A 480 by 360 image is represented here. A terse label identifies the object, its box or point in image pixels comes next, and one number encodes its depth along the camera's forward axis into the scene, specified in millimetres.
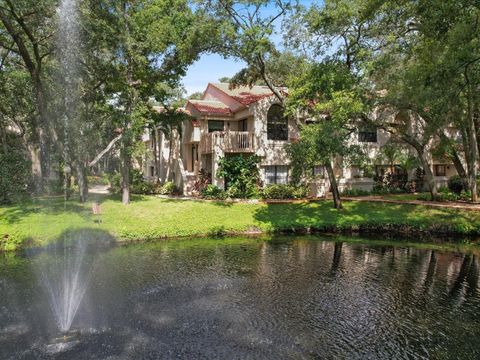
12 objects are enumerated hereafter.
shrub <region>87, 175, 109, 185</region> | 46162
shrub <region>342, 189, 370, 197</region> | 29312
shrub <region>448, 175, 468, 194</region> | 28106
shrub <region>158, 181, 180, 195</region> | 30938
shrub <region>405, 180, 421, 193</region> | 31891
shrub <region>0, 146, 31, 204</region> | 20797
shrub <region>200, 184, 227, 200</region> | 26469
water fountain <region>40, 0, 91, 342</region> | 10961
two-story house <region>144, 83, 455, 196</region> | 28281
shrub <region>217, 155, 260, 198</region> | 26875
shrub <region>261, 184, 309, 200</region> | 26969
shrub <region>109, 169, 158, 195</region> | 31859
